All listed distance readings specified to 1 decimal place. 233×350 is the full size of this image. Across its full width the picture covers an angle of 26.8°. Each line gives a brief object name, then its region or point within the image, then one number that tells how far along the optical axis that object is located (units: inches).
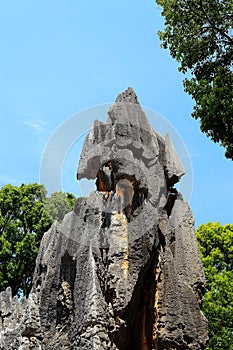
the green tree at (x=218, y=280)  618.8
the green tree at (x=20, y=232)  759.7
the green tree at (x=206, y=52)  379.9
